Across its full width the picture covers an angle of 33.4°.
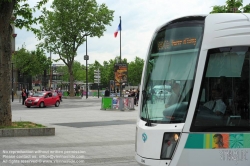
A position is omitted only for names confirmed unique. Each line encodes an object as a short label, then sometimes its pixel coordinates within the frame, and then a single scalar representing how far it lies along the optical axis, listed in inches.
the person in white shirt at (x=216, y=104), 269.7
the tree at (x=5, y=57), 585.0
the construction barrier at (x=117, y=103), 1219.9
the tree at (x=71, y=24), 2363.4
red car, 1457.9
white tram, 265.6
